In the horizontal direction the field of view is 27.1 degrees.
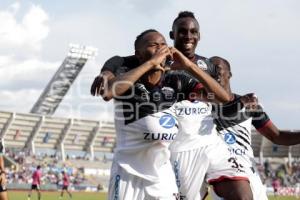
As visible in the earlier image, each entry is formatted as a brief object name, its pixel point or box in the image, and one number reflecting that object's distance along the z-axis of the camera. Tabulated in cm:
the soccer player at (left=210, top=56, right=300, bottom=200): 729
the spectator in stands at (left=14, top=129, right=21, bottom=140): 6662
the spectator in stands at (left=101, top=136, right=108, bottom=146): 7462
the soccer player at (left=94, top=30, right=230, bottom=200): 524
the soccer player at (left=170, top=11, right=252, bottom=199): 659
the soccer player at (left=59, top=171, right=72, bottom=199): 3588
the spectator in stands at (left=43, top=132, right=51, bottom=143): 6919
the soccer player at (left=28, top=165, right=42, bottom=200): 3058
